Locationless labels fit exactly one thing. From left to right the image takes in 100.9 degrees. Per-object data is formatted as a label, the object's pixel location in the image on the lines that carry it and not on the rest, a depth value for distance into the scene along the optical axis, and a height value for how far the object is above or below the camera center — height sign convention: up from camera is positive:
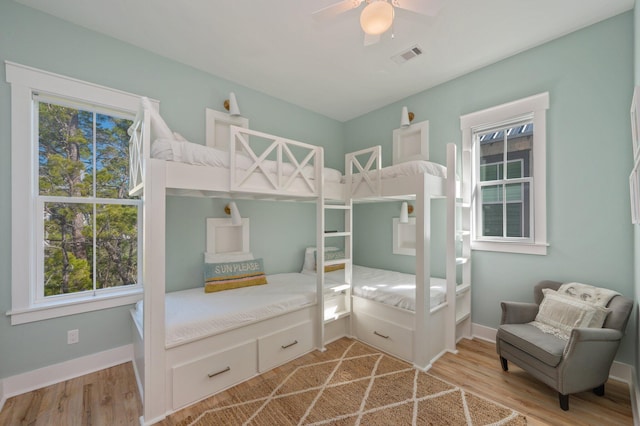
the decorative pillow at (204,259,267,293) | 2.89 -0.71
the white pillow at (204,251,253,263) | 3.12 -0.53
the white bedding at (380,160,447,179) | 2.65 +0.45
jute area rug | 1.88 -1.47
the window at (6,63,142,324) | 2.20 +0.13
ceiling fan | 1.55 +1.27
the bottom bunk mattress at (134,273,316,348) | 2.04 -0.85
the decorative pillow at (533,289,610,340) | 2.05 -0.84
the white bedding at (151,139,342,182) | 1.94 +0.46
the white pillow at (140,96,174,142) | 1.93 +0.65
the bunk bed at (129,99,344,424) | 1.87 -0.85
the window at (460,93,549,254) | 2.73 +0.44
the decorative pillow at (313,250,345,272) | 3.78 -0.63
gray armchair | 1.89 -1.07
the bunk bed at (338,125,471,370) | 2.57 -0.85
